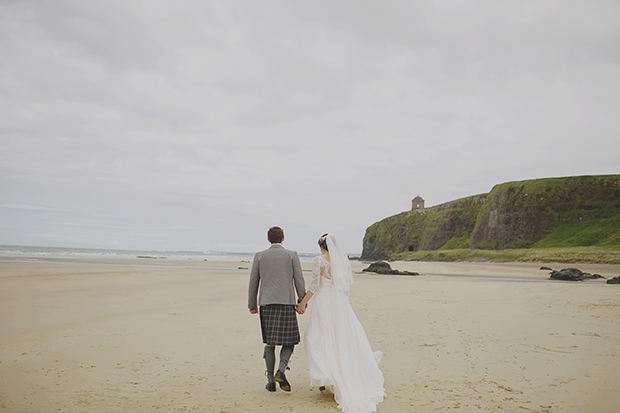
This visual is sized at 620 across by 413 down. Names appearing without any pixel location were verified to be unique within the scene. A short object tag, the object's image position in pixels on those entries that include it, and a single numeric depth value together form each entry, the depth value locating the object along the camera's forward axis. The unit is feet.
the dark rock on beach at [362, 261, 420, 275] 109.68
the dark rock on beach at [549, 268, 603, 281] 83.66
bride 16.43
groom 17.46
